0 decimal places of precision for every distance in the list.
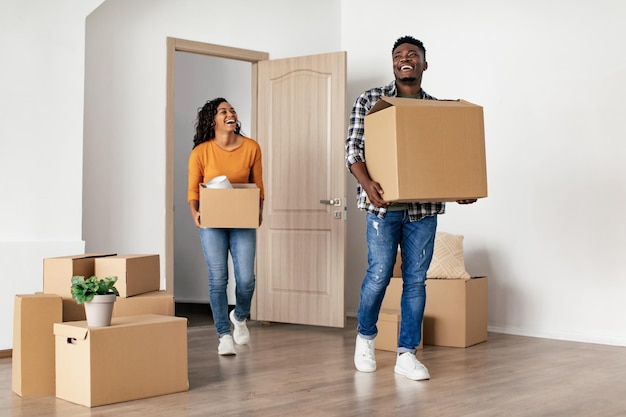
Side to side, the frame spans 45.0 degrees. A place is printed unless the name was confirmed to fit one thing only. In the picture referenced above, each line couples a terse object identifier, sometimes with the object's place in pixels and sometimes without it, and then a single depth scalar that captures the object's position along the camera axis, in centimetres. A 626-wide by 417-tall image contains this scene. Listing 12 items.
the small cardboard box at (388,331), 400
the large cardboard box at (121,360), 272
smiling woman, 384
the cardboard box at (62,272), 310
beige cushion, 429
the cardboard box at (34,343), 293
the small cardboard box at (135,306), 307
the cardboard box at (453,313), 418
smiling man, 312
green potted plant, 278
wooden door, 500
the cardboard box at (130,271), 313
